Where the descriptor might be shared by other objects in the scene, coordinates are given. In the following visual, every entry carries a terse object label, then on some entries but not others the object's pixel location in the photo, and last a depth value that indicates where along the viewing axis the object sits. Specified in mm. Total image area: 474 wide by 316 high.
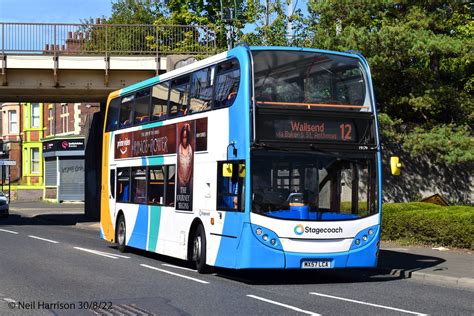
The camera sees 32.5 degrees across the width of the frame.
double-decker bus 13164
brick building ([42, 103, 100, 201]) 60625
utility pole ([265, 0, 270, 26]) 29922
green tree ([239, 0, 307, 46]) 28781
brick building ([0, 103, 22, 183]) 71000
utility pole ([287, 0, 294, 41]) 28698
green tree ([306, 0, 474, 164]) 23250
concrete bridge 30688
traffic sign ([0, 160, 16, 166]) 49162
